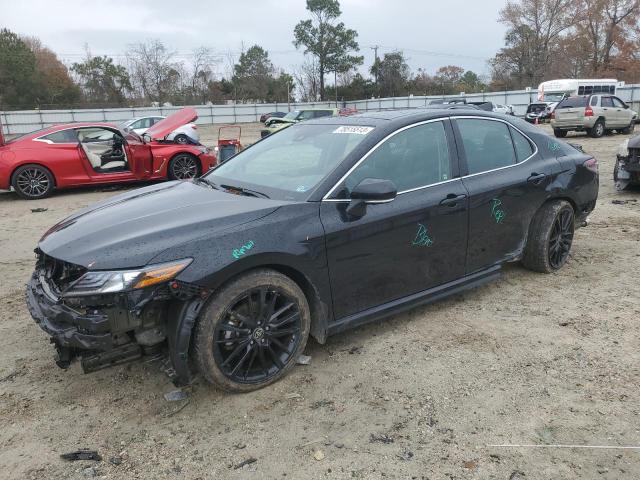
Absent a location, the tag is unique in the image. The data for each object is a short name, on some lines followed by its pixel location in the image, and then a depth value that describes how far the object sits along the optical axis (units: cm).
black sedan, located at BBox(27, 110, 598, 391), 267
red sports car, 957
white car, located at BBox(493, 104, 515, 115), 3011
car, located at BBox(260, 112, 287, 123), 4091
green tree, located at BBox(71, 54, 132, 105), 5881
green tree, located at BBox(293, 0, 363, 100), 6500
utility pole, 6538
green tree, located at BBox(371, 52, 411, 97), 6438
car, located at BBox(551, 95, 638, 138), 1895
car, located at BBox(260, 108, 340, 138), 2289
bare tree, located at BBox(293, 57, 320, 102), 6562
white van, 3158
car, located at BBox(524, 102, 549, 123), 2898
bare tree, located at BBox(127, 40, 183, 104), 5953
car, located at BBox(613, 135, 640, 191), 801
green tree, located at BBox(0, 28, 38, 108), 4894
